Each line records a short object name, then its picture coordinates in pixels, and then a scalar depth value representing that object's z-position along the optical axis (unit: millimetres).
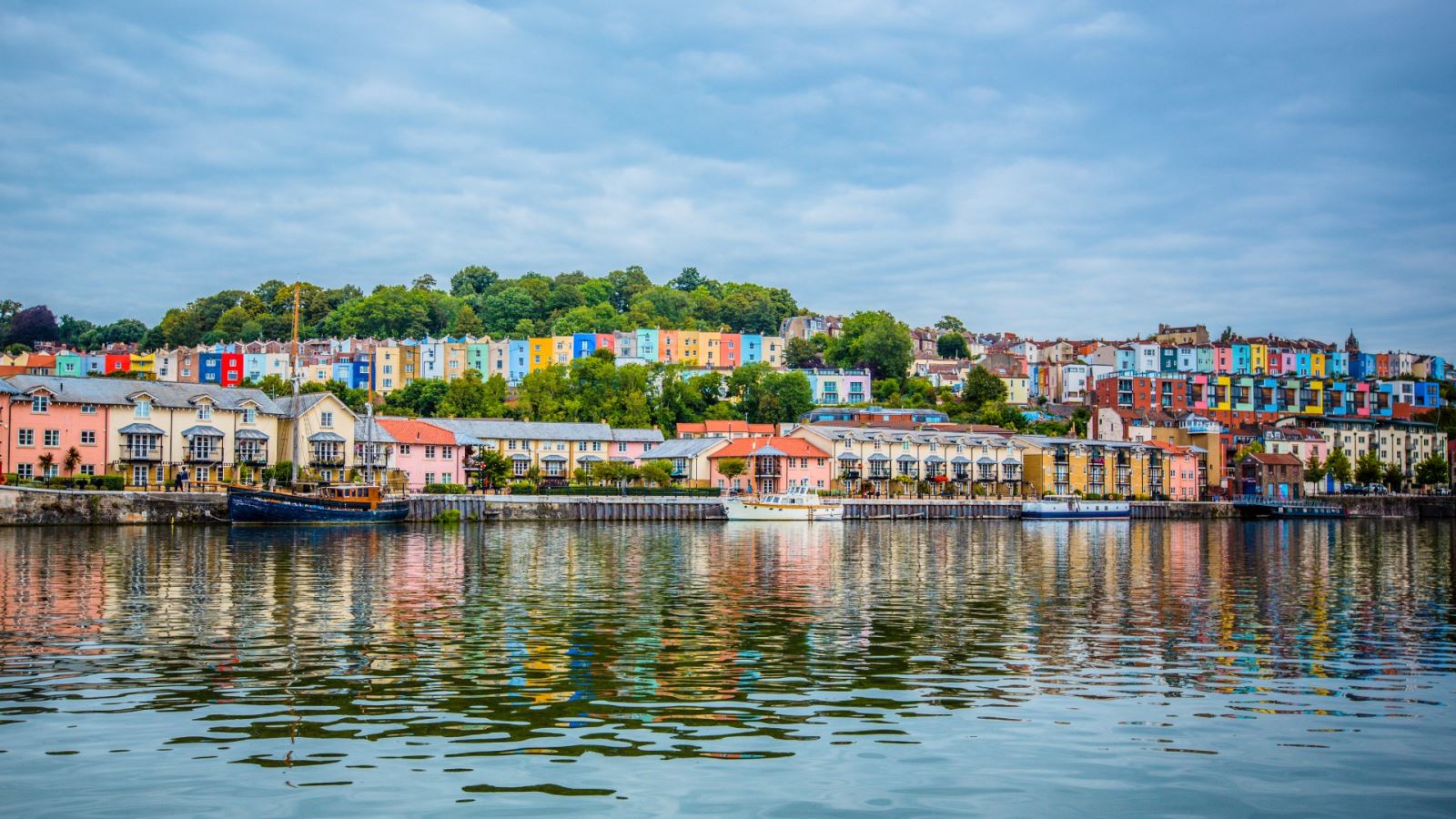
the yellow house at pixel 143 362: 178750
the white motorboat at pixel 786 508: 91188
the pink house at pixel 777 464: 106312
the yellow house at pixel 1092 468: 120062
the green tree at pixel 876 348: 174000
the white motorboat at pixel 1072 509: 105750
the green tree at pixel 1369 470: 143000
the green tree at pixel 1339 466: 141625
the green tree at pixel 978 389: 156375
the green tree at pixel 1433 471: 147125
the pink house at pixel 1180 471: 130250
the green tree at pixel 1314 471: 141250
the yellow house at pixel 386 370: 172250
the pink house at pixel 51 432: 73688
